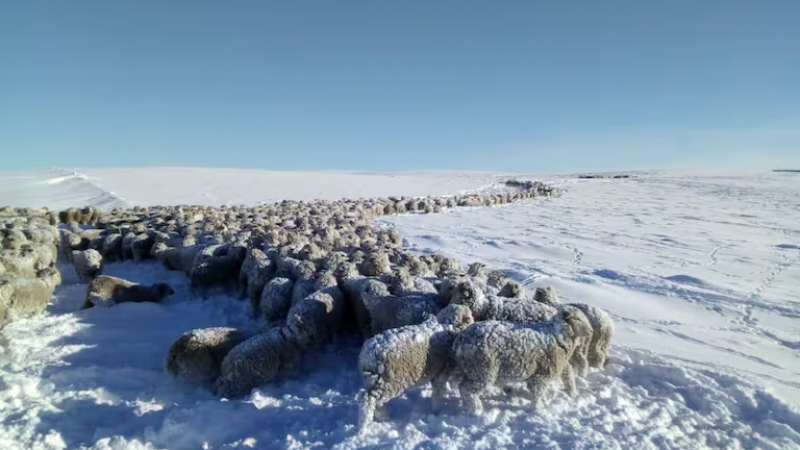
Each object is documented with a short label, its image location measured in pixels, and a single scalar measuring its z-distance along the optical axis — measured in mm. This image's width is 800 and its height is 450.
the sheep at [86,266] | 7949
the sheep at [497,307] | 4531
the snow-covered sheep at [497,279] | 6000
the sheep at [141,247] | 9109
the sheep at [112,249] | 9344
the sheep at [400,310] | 4562
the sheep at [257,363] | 4242
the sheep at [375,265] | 6219
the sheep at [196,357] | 4492
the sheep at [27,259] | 7190
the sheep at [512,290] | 5230
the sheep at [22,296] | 5922
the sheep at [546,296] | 5117
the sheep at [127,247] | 9234
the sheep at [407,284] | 5117
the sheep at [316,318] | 4719
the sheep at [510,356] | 3752
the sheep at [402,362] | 3668
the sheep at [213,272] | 7074
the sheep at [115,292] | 6574
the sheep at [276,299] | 5645
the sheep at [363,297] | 4980
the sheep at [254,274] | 6324
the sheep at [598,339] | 4387
